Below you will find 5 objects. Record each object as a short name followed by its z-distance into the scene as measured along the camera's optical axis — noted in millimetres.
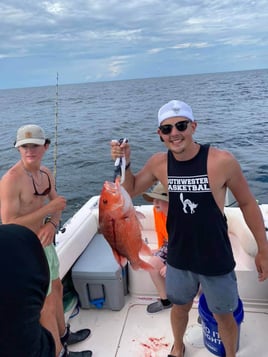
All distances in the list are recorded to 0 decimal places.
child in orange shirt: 3158
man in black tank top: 2250
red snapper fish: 2074
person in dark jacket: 929
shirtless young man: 2494
